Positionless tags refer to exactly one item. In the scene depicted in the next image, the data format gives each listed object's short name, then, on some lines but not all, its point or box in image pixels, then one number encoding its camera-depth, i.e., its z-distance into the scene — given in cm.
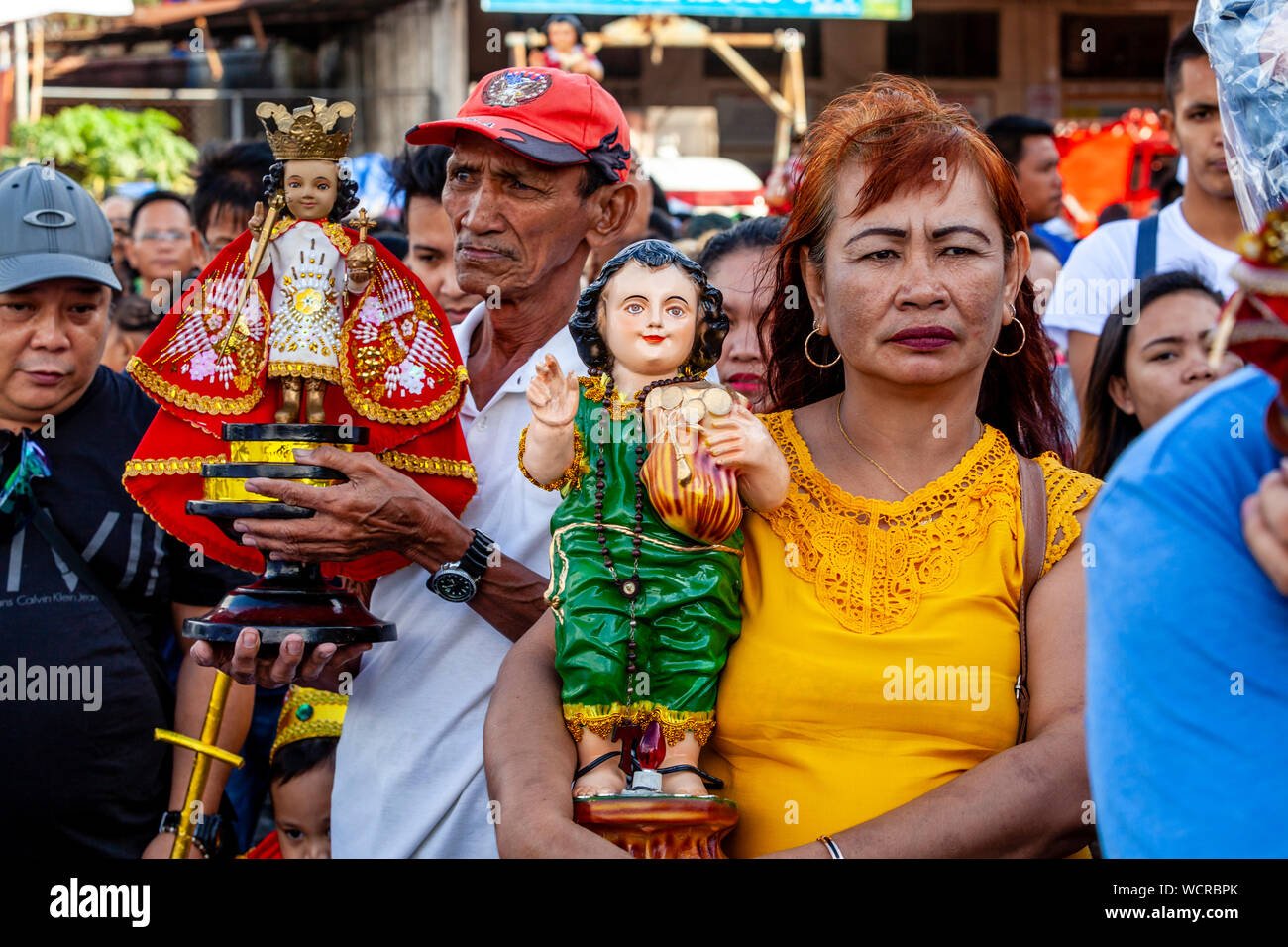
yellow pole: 297
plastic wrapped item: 211
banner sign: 1285
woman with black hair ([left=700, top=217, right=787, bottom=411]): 354
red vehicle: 939
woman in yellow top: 199
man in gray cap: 296
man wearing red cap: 268
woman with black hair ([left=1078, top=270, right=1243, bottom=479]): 372
